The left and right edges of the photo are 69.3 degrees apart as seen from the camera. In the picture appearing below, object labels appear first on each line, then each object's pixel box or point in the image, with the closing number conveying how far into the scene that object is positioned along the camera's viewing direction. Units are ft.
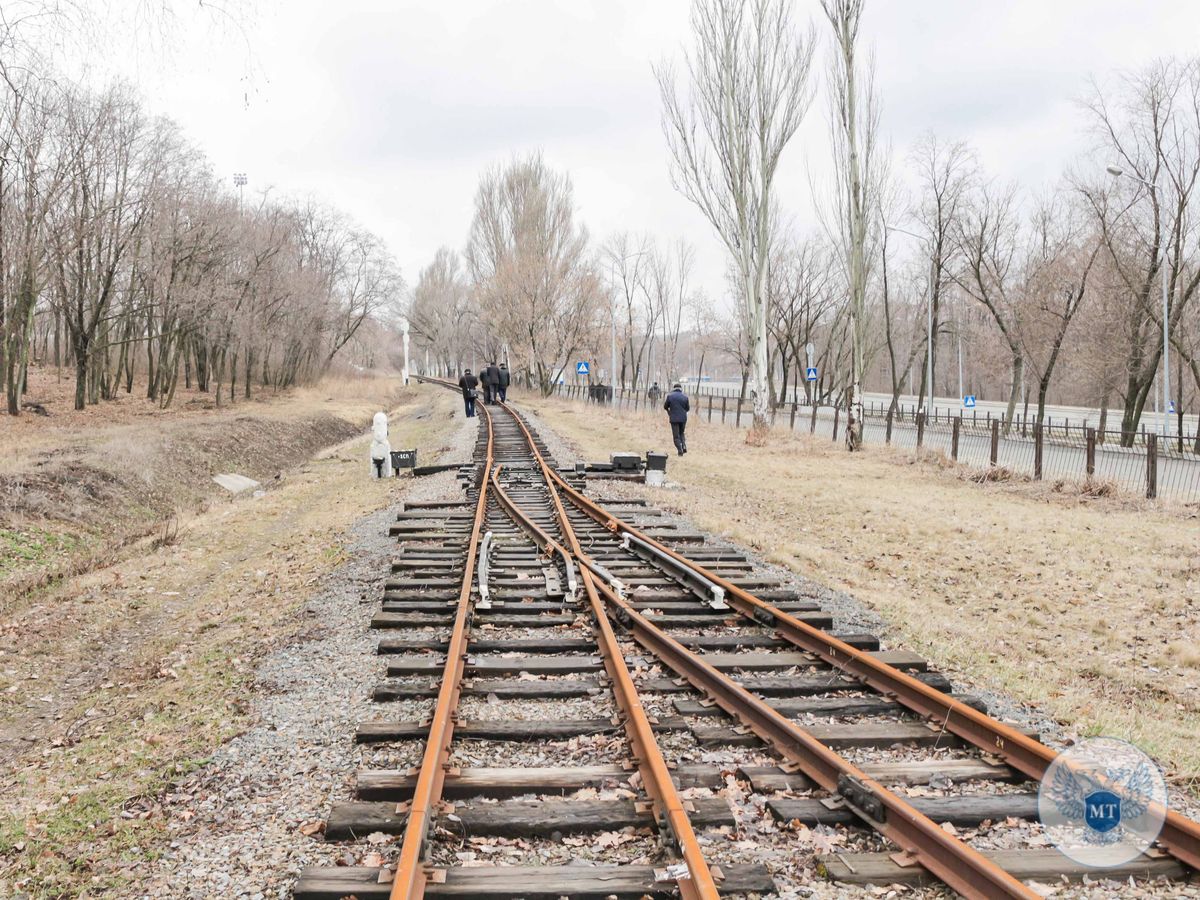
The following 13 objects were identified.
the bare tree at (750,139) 88.17
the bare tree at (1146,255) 99.04
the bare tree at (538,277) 169.68
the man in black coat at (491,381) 118.21
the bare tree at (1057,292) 120.06
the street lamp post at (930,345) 130.00
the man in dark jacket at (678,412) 69.15
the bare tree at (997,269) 129.33
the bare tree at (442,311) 301.84
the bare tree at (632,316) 213.42
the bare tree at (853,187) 80.84
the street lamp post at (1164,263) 90.82
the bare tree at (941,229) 133.39
